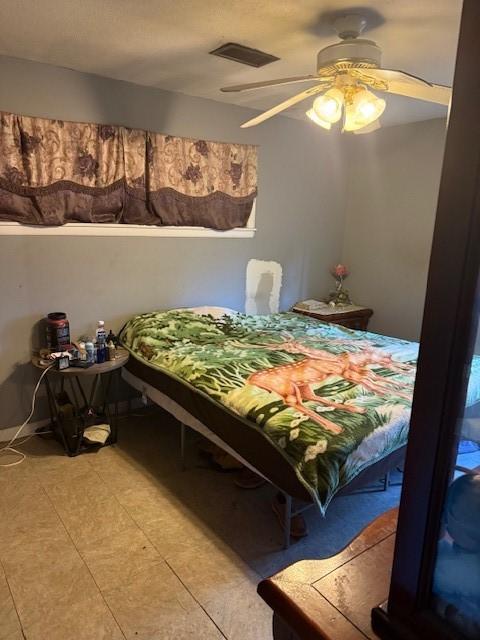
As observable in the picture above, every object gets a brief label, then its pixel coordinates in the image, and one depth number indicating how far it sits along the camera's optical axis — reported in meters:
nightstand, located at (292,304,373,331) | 4.05
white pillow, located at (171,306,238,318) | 3.51
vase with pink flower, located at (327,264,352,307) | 4.45
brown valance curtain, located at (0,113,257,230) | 2.72
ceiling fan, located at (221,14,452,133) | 1.94
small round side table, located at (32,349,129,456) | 2.76
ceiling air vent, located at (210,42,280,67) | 2.28
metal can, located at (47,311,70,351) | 2.85
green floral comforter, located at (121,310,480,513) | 1.86
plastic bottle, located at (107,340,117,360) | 2.88
